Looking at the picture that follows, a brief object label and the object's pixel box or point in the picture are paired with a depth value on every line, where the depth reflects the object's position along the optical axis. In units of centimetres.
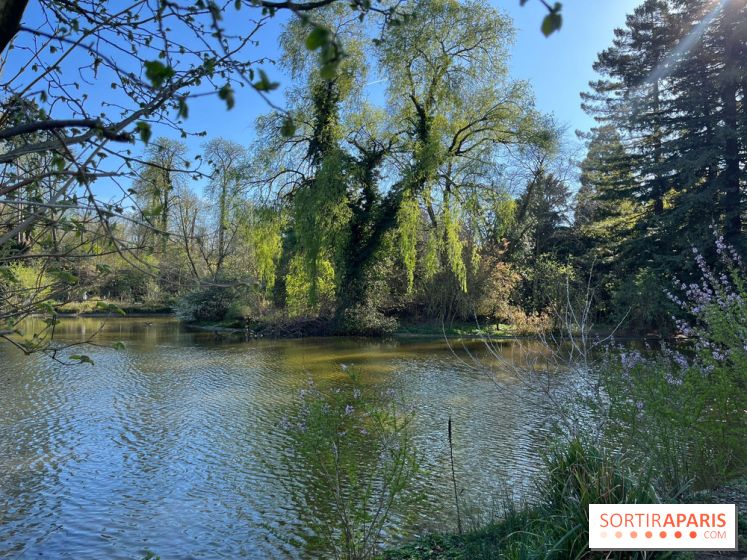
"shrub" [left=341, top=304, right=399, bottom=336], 2039
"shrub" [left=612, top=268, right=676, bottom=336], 1708
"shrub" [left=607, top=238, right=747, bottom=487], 400
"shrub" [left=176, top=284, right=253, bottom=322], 2592
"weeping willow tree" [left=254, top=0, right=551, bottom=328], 1850
